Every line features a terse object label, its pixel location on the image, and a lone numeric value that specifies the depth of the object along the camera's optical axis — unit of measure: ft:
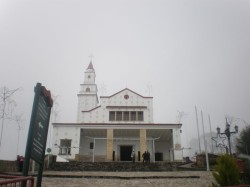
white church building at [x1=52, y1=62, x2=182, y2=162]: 99.66
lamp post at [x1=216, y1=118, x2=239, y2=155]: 71.57
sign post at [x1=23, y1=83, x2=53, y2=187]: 18.24
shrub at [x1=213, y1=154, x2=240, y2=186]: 25.72
